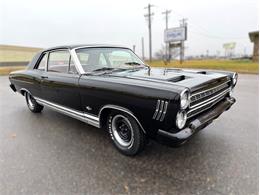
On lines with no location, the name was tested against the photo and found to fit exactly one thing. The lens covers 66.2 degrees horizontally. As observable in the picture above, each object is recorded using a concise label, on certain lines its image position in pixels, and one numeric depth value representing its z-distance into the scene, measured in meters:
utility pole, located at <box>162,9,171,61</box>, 37.44
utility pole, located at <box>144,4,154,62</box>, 30.94
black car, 2.29
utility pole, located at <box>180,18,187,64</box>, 44.76
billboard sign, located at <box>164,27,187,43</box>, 29.17
